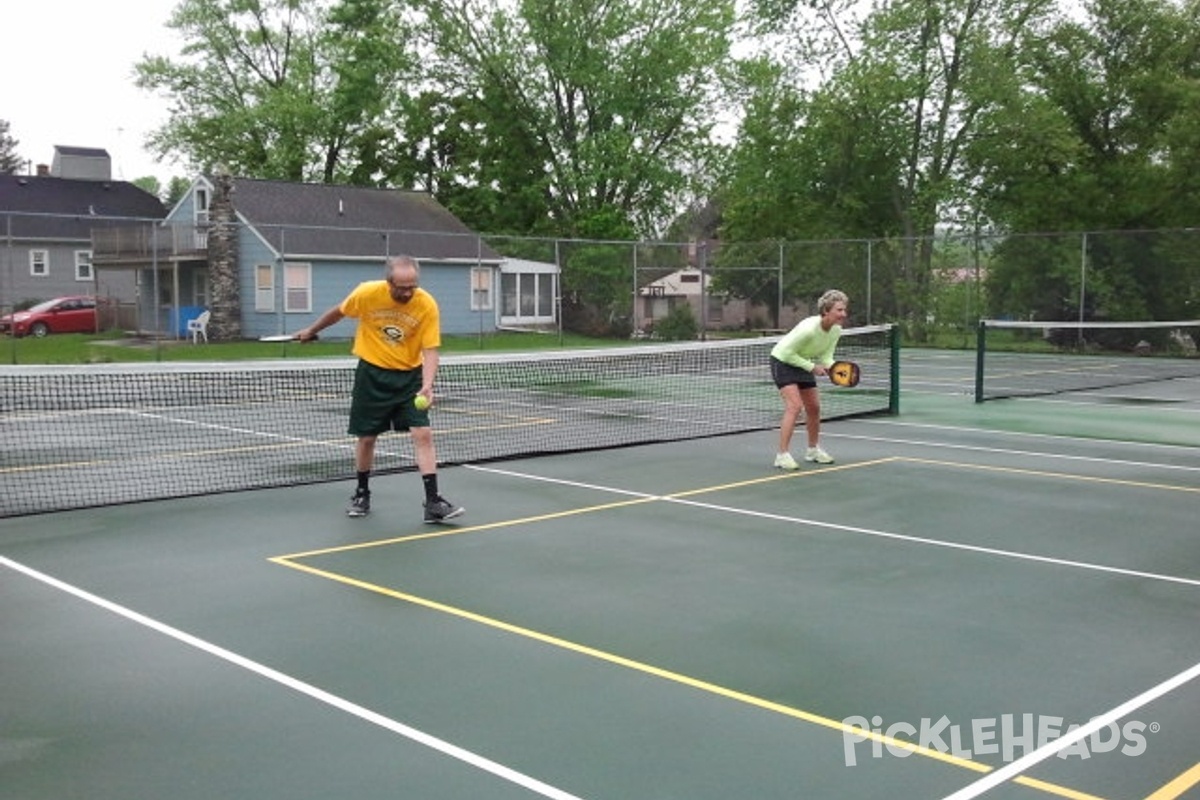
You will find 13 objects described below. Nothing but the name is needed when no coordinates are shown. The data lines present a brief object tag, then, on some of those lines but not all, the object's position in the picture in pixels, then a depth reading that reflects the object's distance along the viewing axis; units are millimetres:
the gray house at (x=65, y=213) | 43656
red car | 29984
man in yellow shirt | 7934
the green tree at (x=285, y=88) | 46406
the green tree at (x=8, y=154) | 83938
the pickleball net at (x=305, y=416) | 10000
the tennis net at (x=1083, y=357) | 20453
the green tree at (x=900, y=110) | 35062
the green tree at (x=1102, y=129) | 32875
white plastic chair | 30534
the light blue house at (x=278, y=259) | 32188
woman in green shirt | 10242
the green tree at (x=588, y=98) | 42031
